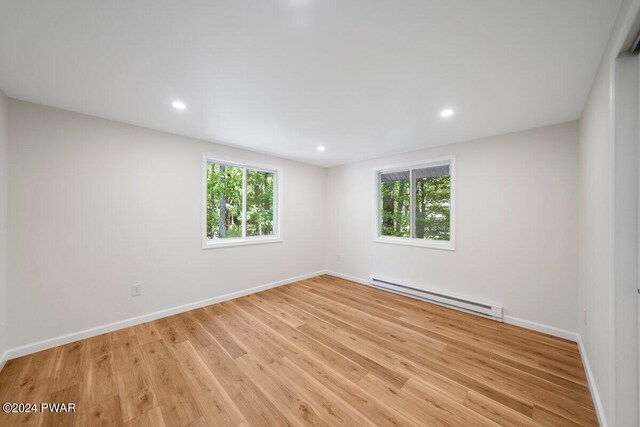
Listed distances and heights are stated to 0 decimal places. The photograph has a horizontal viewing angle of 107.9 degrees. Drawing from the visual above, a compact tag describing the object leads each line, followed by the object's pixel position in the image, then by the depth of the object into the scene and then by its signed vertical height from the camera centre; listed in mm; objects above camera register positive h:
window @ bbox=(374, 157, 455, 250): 3512 +191
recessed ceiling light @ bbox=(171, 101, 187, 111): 2232 +1073
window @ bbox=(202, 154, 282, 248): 3580 +191
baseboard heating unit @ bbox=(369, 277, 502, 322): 2936 -1204
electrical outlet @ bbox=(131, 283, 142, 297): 2761 -908
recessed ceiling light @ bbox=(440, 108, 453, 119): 2340 +1058
